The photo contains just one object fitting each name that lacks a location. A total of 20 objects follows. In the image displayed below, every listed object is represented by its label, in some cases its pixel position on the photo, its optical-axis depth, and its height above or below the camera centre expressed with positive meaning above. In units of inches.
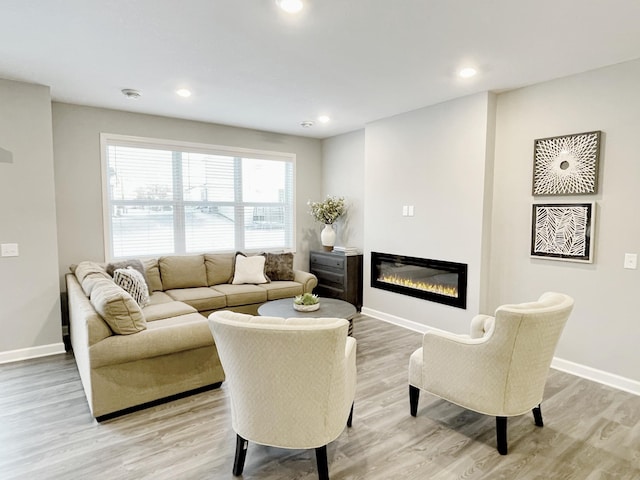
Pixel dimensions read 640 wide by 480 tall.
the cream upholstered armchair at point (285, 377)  69.2 -30.9
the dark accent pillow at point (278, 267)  200.7 -26.3
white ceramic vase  226.1 -11.1
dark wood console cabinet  209.3 -33.4
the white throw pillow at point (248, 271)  191.9 -27.3
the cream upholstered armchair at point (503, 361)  82.5 -33.6
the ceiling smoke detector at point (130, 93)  147.9 +49.9
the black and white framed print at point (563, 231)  127.6 -3.9
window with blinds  183.3 +10.7
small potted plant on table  135.5 -31.1
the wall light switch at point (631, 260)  118.0 -12.6
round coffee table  132.0 -33.8
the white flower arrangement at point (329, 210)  224.1 +5.1
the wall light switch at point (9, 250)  139.5 -12.6
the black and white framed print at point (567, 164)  125.5 +19.6
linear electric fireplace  161.9 -27.9
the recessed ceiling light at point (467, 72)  124.6 +50.0
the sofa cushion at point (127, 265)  158.4 -21.1
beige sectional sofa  99.9 -36.6
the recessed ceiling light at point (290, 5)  84.4 +48.8
